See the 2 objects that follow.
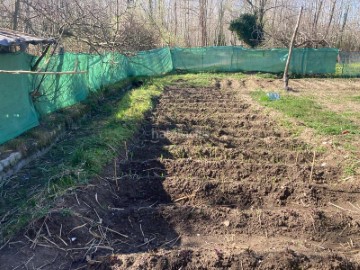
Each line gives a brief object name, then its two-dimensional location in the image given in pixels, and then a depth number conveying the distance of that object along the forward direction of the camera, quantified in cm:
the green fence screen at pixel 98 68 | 686
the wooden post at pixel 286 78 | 1439
